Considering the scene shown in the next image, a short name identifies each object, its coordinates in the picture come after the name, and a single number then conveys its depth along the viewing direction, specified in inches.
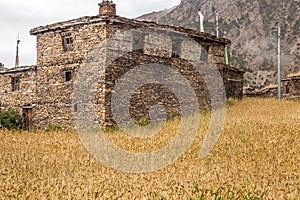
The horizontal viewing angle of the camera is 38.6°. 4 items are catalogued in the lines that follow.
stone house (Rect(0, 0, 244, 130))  761.6
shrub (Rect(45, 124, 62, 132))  780.4
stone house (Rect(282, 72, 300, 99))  1230.3
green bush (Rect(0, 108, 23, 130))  894.4
